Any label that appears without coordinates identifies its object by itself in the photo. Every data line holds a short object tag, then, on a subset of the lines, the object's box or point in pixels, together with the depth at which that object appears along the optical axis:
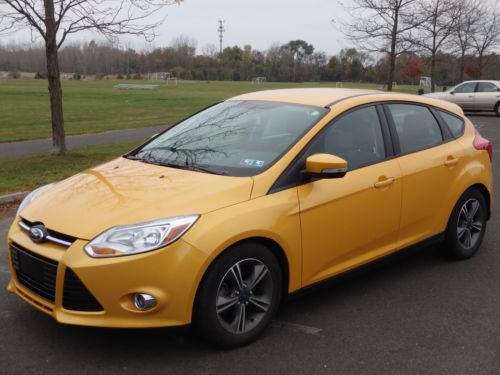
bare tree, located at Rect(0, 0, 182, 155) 9.69
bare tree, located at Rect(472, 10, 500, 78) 35.29
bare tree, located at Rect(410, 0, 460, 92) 24.38
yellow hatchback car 3.09
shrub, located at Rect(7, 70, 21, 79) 94.40
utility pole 124.23
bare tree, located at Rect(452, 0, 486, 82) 29.36
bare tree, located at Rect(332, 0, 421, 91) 22.31
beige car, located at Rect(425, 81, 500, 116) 24.09
